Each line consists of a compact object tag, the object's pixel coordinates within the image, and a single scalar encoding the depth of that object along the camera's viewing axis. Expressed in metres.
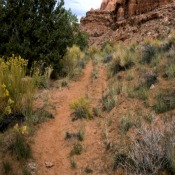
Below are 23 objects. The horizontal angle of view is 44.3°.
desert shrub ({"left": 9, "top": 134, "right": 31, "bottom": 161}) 4.07
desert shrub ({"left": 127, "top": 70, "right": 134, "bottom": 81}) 6.52
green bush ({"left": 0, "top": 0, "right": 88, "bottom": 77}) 6.94
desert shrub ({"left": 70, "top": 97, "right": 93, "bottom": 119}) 5.12
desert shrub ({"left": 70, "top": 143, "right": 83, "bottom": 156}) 4.21
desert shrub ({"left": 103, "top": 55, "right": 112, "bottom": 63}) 9.49
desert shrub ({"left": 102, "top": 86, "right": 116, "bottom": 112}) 5.37
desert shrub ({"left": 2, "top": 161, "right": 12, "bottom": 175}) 3.80
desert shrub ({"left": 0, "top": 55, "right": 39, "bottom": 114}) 4.72
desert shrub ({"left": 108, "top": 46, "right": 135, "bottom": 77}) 7.43
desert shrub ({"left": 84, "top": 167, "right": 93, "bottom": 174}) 3.82
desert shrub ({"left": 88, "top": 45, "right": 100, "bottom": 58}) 13.93
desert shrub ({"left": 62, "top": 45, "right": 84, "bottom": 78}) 7.77
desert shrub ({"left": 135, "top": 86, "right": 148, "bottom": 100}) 5.24
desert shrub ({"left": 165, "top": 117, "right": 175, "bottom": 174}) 3.20
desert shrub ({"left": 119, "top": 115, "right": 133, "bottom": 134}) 4.36
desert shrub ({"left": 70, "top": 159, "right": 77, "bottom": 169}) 3.94
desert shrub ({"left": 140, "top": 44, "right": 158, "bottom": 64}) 7.36
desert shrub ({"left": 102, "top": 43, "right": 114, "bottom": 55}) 12.73
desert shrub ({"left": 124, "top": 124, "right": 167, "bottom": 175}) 3.29
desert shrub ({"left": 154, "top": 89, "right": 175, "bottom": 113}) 4.58
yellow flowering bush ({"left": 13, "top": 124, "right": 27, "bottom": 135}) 4.14
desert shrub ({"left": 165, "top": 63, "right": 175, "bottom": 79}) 5.69
